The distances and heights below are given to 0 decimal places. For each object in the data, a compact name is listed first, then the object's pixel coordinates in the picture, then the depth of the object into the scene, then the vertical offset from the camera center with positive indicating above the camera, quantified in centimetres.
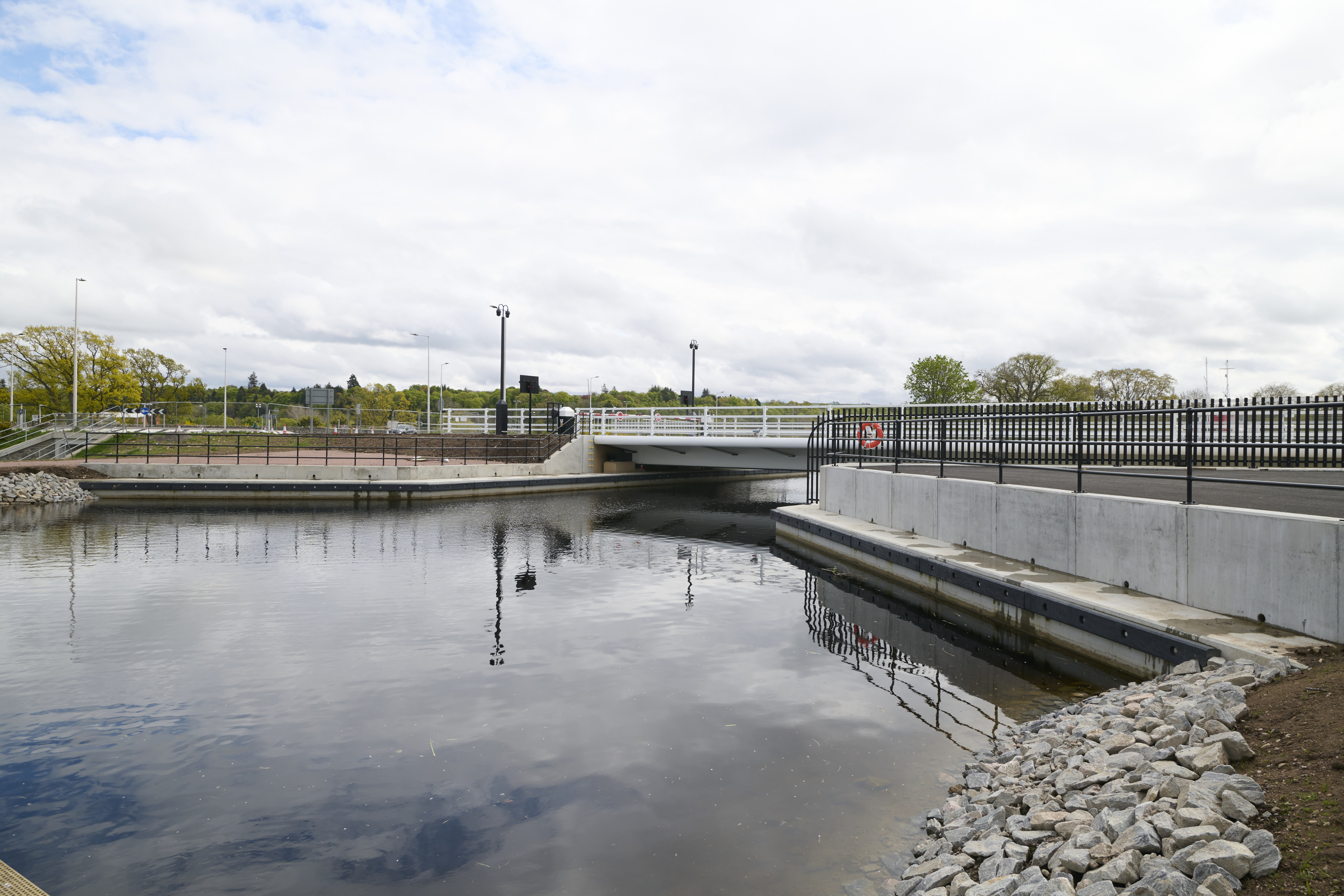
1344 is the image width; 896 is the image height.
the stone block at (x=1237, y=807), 379 -187
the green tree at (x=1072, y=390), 6681 +444
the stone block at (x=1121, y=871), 361 -208
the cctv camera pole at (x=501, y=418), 3962 +109
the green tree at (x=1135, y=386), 6588 +473
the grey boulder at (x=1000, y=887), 384 -230
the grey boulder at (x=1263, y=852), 338 -189
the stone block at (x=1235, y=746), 450 -184
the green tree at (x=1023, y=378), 6856 +564
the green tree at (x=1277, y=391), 5703 +388
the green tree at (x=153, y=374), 7038 +614
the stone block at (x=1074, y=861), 385 -217
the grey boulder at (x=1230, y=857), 340 -191
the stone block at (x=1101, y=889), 351 -211
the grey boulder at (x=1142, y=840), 377 -202
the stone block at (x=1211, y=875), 332 -194
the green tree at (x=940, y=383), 7244 +550
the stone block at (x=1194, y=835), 363 -192
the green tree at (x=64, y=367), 5666 +548
